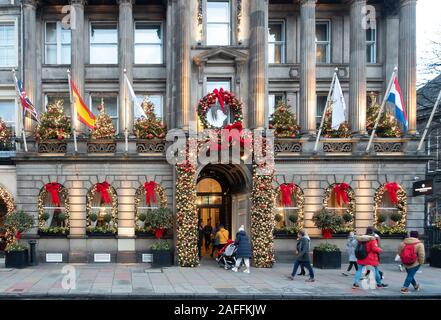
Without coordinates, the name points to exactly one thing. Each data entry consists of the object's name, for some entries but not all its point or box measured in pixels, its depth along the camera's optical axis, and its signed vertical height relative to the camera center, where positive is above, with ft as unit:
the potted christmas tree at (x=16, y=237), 63.46 -13.87
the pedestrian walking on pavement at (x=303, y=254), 53.72 -12.91
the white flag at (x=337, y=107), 67.15 +7.07
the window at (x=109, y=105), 78.74 +8.89
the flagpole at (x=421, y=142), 70.98 +1.64
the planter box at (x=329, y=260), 65.57 -16.60
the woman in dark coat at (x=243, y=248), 59.62 -13.41
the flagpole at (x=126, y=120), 70.55 +5.72
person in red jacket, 48.14 -11.46
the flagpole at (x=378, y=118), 66.74 +5.40
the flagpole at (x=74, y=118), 68.40 +5.74
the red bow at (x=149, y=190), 71.52 -6.27
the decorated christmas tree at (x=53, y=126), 72.54 +4.63
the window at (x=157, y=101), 78.33 +9.39
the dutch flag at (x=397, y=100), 66.80 +8.09
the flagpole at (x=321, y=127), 69.31 +4.09
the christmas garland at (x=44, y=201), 71.61 -8.09
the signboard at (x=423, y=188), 67.56 -5.82
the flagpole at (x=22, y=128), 70.85 +4.26
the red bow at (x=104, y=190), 71.26 -6.20
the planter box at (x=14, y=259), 63.41 -15.72
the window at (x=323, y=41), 81.10 +21.03
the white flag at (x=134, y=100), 67.41 +8.33
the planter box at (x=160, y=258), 65.82 -16.31
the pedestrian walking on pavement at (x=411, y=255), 45.29 -10.98
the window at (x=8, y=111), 78.89 +7.83
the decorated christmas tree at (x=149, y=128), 73.41 +4.26
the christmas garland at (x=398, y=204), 73.46 -9.02
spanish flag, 66.49 +6.67
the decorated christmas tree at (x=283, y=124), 73.31 +4.85
